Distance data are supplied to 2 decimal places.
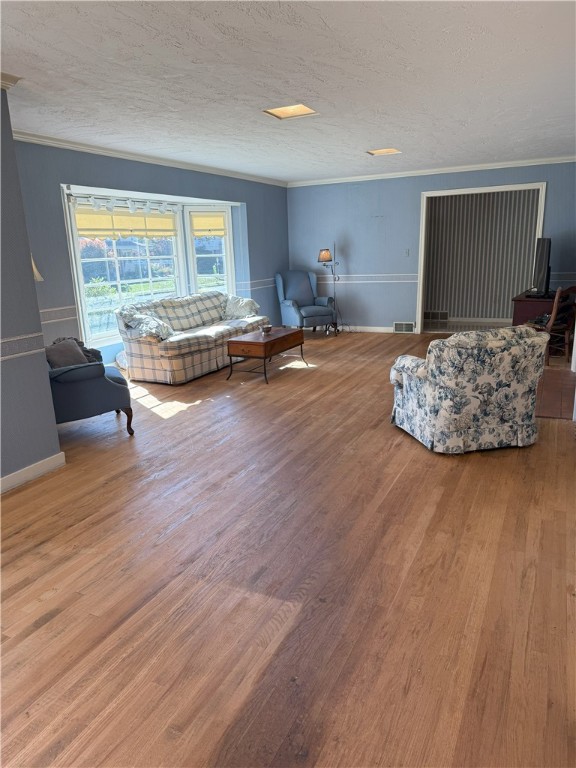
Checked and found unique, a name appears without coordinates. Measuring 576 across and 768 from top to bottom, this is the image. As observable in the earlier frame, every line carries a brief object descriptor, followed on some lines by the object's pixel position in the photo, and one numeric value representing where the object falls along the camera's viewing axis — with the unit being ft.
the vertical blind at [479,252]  30.78
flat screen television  21.29
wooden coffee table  18.71
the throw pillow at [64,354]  13.53
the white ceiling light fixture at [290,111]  13.45
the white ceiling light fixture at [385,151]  20.15
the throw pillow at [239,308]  24.17
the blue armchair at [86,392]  13.08
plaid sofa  19.22
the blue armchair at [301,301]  27.63
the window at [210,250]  25.90
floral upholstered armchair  11.51
